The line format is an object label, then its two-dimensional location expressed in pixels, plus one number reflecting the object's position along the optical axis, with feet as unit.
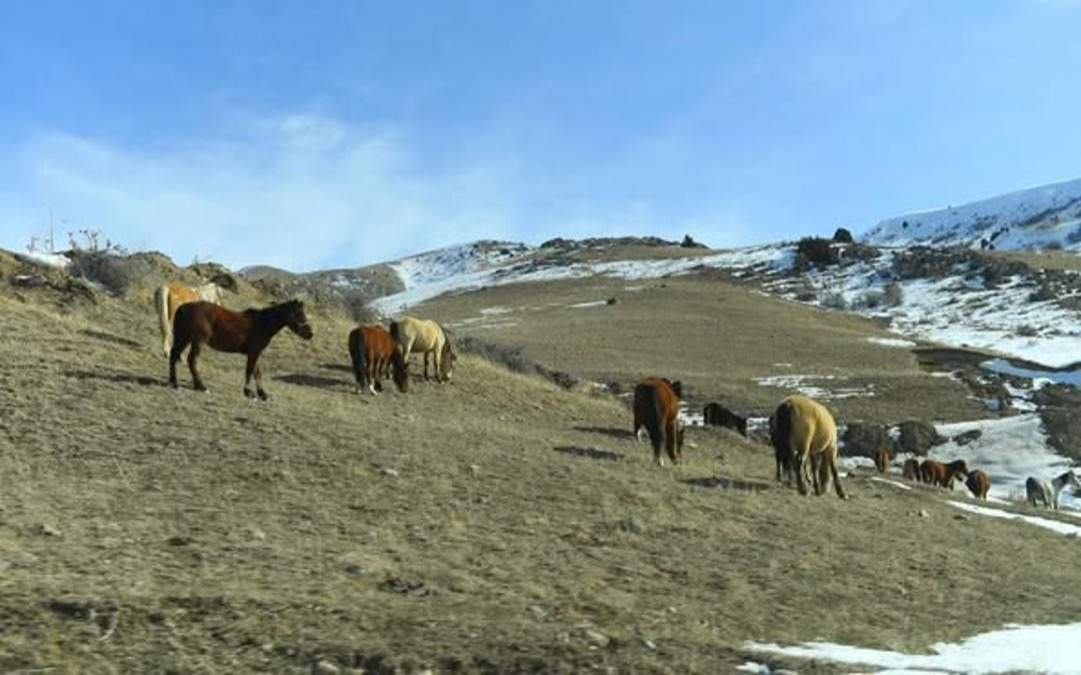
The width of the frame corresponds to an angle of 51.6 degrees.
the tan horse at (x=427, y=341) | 78.48
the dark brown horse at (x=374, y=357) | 70.64
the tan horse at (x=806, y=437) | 55.42
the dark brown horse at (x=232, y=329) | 54.60
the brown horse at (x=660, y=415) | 60.39
